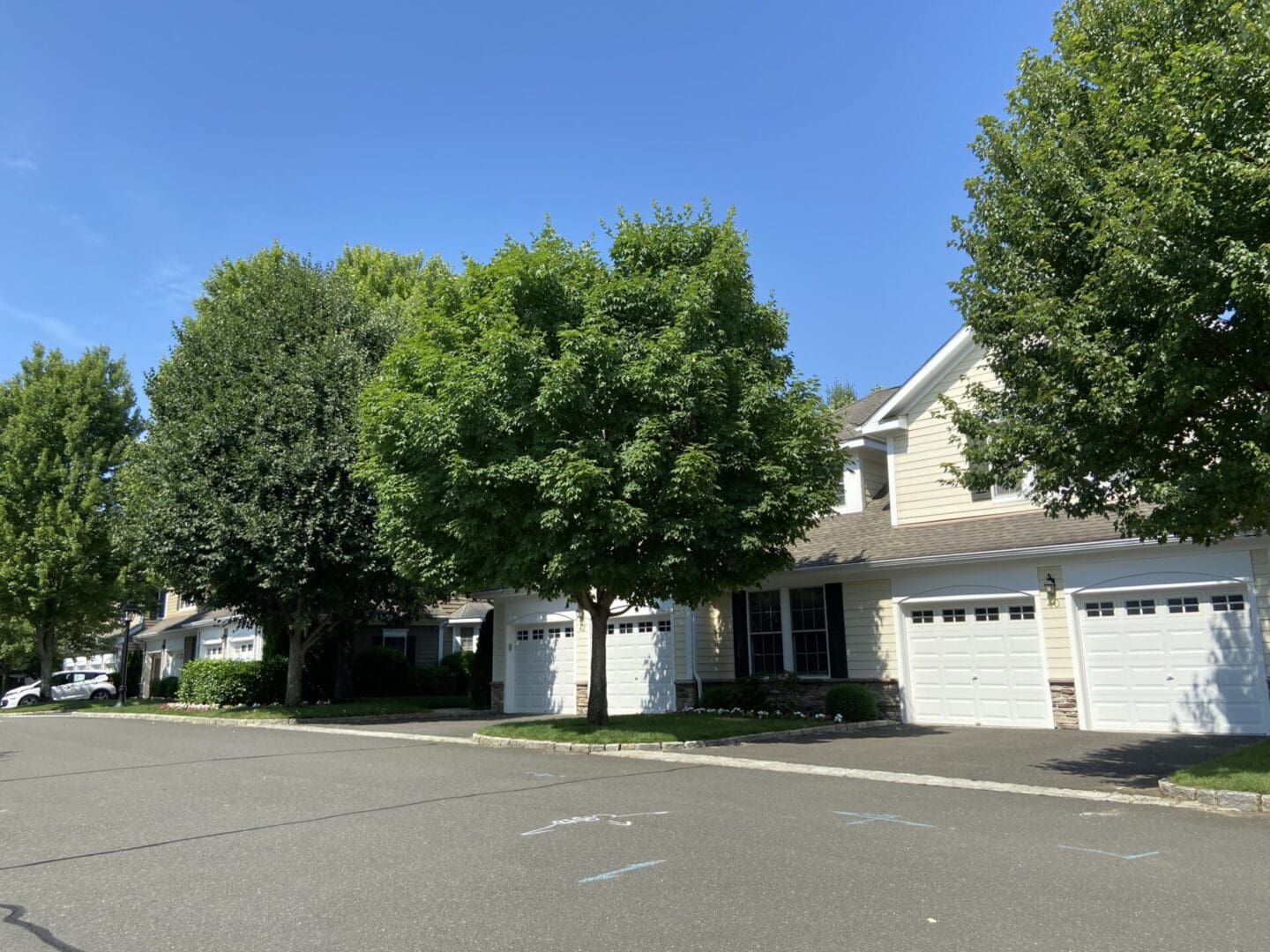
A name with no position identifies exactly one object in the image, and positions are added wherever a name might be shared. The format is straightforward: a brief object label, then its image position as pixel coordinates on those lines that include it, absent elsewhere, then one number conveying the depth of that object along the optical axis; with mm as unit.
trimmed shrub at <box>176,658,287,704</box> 26250
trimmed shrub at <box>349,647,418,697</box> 33656
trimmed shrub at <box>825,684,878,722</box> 17391
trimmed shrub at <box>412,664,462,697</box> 34656
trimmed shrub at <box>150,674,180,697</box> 36125
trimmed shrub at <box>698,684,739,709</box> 19422
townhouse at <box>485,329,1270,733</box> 14484
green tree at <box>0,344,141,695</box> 30562
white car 38634
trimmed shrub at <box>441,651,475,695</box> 35719
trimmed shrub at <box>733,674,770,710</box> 18984
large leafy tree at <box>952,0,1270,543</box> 8469
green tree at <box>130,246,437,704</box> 20891
